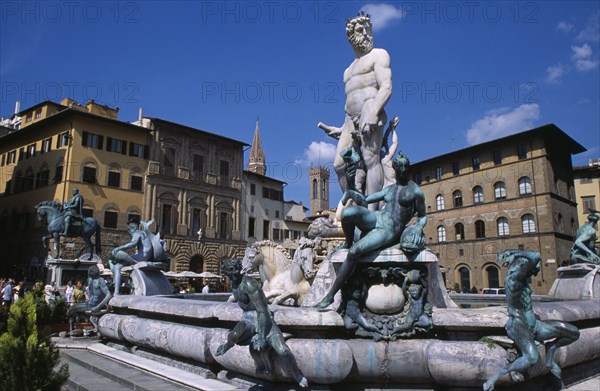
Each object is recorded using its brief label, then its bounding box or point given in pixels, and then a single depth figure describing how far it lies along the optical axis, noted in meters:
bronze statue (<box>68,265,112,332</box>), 8.54
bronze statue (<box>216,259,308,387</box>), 3.79
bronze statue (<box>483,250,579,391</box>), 3.76
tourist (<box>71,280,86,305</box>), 12.12
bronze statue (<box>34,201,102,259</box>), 18.23
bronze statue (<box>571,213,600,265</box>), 9.06
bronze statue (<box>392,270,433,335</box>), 4.04
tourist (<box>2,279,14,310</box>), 14.96
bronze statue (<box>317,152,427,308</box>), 4.24
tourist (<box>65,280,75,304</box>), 13.76
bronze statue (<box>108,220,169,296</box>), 8.30
